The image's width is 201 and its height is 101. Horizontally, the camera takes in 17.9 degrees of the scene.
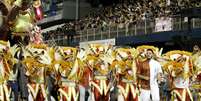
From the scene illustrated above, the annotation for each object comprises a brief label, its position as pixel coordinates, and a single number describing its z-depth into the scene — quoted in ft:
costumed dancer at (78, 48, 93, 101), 47.50
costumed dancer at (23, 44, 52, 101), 45.42
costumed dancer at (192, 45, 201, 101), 48.03
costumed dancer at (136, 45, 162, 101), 47.83
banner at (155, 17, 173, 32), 91.40
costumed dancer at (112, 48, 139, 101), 47.67
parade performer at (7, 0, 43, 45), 49.34
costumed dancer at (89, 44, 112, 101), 47.29
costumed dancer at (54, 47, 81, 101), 44.98
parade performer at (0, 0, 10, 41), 49.44
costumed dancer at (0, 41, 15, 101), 41.49
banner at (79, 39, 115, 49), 101.43
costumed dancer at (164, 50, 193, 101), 46.85
